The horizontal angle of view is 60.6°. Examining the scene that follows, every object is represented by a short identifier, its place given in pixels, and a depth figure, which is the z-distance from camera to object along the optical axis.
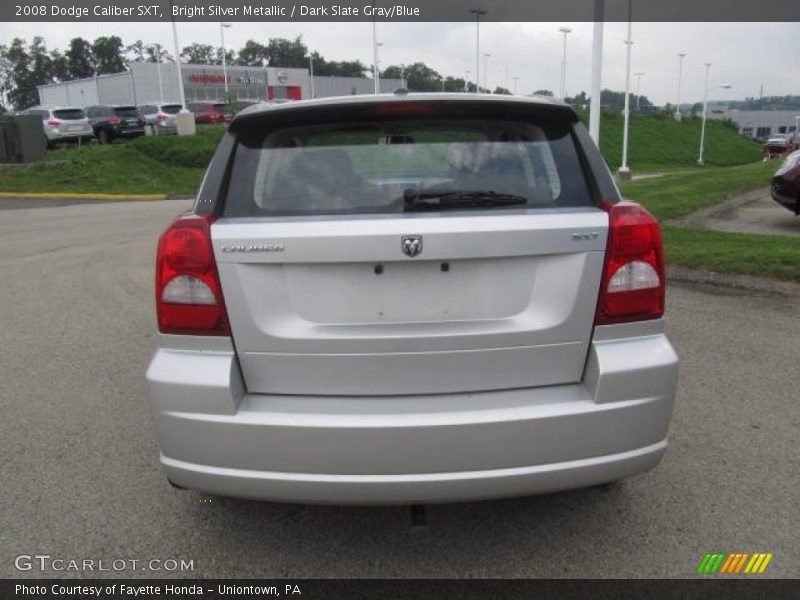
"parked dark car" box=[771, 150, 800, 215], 9.67
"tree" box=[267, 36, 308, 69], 115.44
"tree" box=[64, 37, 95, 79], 118.62
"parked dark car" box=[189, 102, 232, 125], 40.06
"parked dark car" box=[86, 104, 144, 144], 30.62
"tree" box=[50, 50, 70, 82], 115.25
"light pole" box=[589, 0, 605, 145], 14.30
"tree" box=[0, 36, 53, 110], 111.06
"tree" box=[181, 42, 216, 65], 118.38
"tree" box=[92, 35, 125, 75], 121.44
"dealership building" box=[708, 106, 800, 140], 122.00
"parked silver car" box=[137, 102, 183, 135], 33.03
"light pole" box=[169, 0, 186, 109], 28.37
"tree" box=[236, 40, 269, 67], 117.50
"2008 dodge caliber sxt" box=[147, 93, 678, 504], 2.32
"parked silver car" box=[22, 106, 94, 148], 27.89
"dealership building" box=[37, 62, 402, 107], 62.91
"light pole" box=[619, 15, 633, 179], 33.95
